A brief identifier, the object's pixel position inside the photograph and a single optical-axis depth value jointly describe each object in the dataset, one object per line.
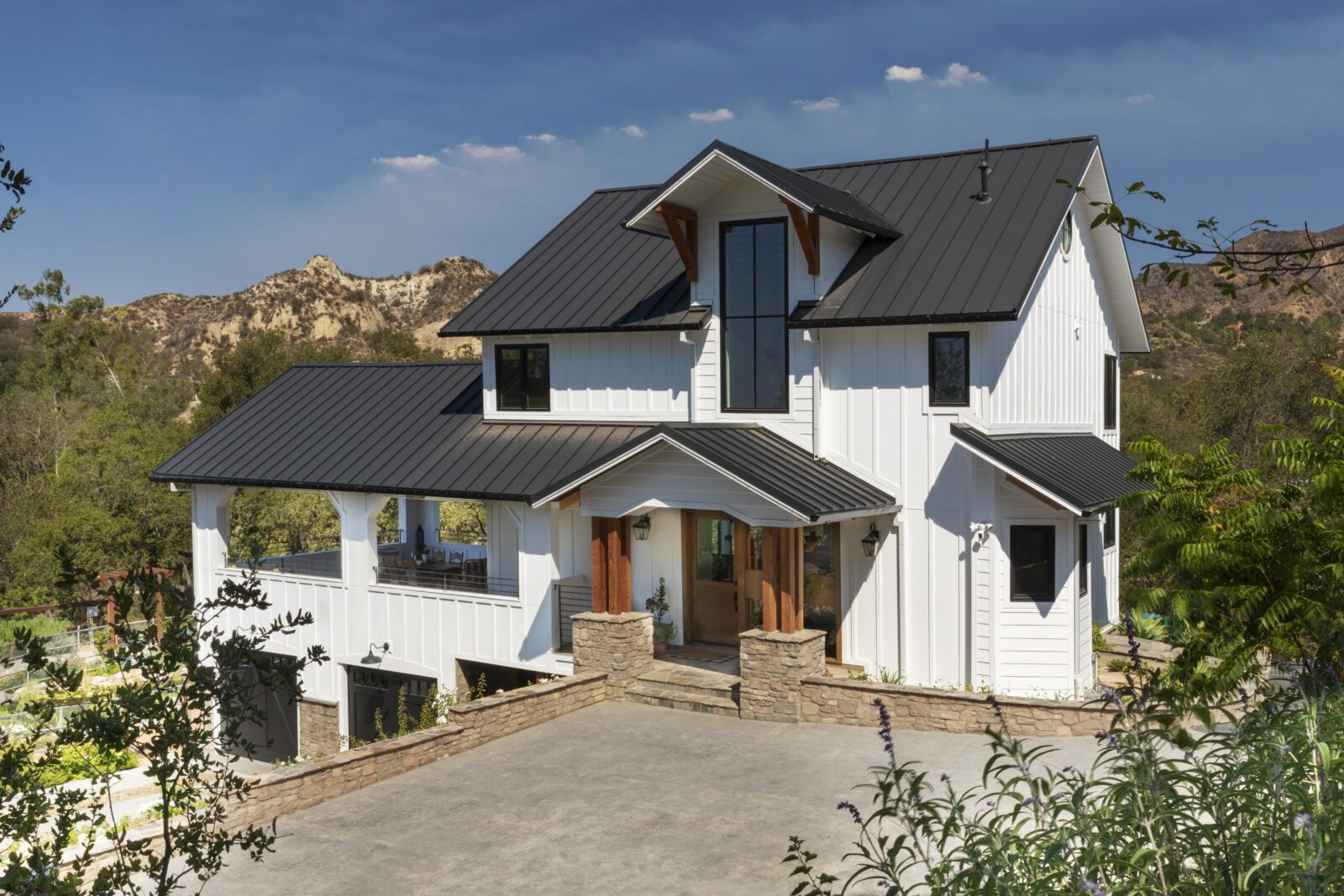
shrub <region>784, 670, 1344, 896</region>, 4.54
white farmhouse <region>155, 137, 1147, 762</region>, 15.53
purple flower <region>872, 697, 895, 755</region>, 5.68
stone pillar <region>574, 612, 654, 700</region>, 15.70
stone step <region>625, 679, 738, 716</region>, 14.75
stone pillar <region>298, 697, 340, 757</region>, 20.11
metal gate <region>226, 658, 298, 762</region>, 21.23
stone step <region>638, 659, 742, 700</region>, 15.22
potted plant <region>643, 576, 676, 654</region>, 17.83
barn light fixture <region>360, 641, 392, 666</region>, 19.28
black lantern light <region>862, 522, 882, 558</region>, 16.28
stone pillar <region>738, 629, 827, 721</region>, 14.25
